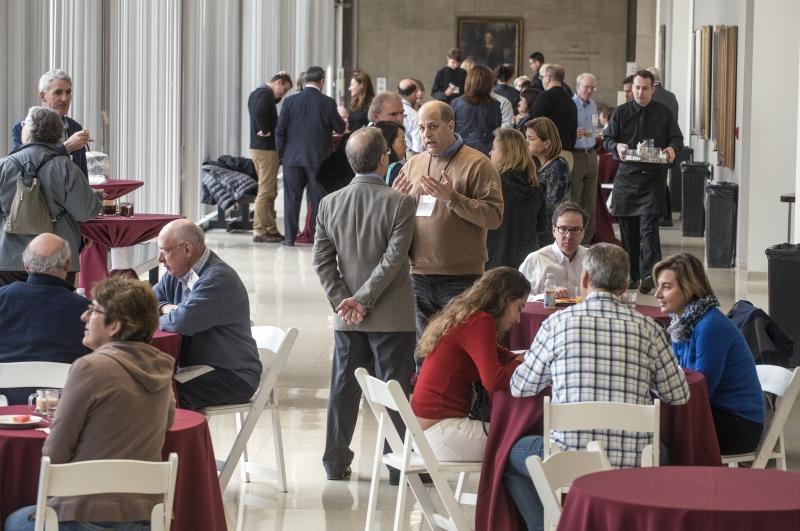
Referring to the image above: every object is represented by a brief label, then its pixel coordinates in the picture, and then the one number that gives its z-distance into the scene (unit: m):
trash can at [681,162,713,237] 21.74
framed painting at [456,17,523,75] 42.32
